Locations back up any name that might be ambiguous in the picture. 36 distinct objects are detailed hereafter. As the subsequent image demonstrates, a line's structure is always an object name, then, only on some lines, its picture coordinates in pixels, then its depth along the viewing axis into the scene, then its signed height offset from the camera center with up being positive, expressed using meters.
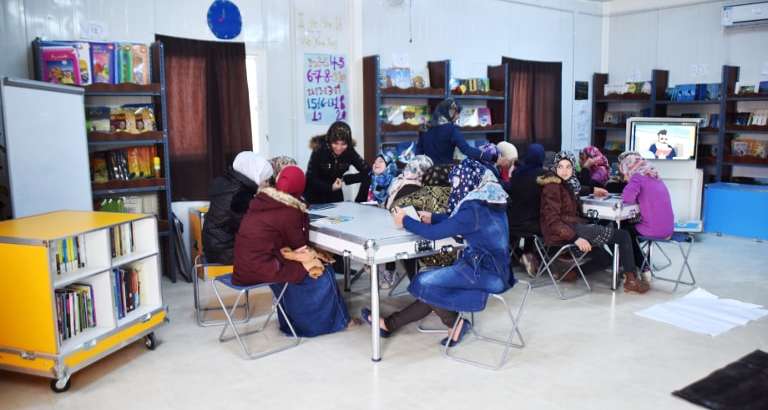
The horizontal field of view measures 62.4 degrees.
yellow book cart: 3.24 -0.91
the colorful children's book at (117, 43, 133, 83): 5.25 +0.49
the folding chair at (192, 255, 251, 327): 4.40 -1.10
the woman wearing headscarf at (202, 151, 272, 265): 4.43 -0.57
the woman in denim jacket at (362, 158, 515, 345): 3.56 -0.72
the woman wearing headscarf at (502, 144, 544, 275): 5.19 -0.64
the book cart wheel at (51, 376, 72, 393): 3.31 -1.36
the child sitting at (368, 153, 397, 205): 5.02 -0.47
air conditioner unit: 7.50 +1.21
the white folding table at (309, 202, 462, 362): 3.53 -0.71
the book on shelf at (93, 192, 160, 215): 5.35 -0.70
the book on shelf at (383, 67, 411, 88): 6.82 +0.44
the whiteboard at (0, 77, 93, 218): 4.05 -0.16
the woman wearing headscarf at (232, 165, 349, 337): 3.77 -0.83
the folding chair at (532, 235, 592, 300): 5.07 -1.20
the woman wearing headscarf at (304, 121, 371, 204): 5.34 -0.38
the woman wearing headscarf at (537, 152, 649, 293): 4.94 -0.84
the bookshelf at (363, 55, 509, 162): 6.59 +0.22
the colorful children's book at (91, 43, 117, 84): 5.13 +0.49
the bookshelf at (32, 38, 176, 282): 5.17 -0.15
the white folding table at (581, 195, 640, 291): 5.11 -0.76
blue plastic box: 7.12 -1.08
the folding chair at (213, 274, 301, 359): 3.81 -1.35
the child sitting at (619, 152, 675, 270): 5.07 -0.67
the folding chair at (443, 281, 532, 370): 3.66 -1.41
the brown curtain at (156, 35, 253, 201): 5.73 +0.11
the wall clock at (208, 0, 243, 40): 5.82 +0.94
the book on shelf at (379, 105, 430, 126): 6.88 +0.06
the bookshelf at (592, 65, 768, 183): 7.64 +0.03
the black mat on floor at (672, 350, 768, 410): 3.14 -1.42
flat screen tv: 7.23 -0.24
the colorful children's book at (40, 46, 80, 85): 4.88 +0.45
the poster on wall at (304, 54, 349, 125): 6.45 +0.33
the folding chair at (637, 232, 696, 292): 5.23 -1.32
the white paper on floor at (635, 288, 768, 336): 4.32 -1.42
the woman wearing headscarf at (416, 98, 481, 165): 5.86 -0.15
